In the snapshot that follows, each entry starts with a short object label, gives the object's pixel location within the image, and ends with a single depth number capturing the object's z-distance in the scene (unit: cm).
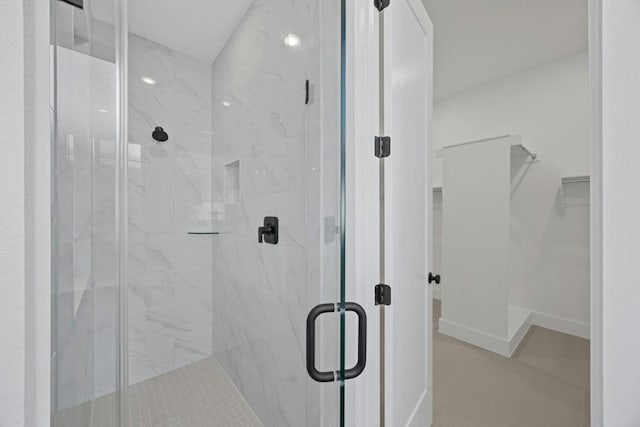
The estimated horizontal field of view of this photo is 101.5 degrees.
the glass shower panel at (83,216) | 50
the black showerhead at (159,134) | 195
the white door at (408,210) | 106
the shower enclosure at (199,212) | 63
